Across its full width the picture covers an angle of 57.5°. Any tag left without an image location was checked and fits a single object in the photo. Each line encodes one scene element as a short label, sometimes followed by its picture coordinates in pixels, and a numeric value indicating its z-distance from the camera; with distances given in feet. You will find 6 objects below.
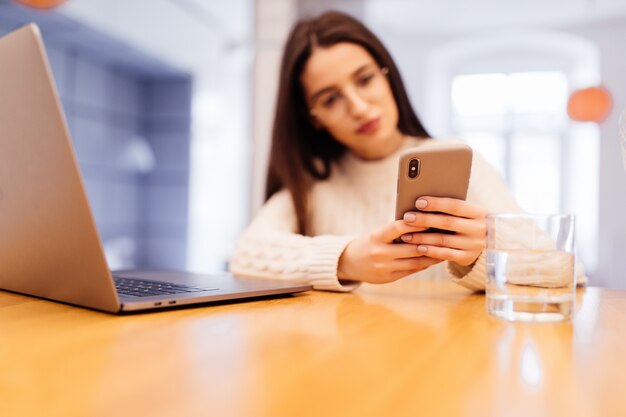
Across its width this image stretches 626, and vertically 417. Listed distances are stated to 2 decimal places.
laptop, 1.57
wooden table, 1.02
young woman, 3.59
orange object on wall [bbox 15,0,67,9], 6.33
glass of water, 1.76
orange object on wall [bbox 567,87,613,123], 12.45
